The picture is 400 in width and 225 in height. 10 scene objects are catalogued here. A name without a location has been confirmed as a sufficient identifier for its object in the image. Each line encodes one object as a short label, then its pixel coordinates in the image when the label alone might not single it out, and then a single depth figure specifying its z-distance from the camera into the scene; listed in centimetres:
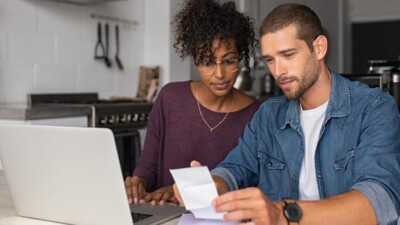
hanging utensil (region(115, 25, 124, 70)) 385
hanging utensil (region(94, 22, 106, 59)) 370
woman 179
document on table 114
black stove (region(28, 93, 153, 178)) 304
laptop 105
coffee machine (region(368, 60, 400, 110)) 195
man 120
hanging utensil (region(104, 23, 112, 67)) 376
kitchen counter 262
